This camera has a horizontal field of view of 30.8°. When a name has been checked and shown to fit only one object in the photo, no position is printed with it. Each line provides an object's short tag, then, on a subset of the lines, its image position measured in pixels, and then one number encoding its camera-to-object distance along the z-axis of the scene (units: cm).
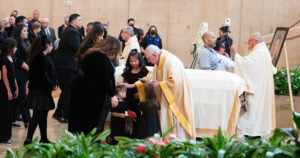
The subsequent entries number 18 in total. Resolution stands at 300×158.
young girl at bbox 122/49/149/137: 830
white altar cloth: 870
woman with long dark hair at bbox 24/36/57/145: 784
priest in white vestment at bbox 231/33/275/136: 928
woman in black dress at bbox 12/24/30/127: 935
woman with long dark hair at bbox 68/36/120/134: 634
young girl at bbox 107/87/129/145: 850
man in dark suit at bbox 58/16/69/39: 1535
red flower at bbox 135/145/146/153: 449
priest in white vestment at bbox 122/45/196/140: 781
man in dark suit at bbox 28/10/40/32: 1517
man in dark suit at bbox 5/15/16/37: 1346
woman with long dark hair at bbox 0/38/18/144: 832
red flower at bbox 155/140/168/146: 451
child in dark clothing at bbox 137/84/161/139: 709
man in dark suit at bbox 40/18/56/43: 1291
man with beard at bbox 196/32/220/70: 973
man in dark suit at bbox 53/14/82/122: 966
